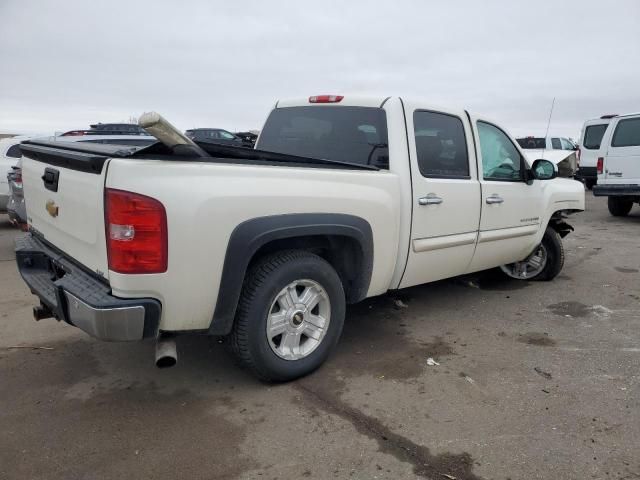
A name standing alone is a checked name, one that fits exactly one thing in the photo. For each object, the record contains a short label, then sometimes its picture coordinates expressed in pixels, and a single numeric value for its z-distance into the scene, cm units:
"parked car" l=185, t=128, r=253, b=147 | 2344
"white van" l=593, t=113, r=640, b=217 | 1044
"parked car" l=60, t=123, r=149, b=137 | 911
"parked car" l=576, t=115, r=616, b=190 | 1555
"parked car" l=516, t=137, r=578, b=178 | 1170
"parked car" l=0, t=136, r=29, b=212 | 880
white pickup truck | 263
